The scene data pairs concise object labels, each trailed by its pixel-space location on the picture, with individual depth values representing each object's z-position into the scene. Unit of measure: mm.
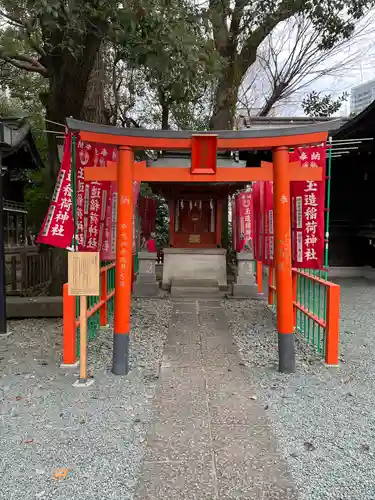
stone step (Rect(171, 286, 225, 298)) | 10875
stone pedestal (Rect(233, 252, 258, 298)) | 10609
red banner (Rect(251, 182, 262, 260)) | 8157
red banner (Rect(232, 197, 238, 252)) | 11672
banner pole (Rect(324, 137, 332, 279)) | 5321
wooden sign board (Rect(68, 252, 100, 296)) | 4547
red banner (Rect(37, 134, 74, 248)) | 5291
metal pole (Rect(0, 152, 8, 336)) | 6500
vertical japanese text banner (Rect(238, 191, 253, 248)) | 10781
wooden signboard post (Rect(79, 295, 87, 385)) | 4555
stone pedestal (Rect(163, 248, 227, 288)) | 11695
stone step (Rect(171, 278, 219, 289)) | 11281
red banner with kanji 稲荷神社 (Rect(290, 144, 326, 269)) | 5611
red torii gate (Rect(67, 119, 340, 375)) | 4816
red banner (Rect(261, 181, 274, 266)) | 7402
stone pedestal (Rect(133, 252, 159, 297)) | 10914
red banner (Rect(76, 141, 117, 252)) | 5371
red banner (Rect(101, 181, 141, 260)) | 5969
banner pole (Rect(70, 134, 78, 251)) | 5098
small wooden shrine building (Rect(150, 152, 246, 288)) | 11242
